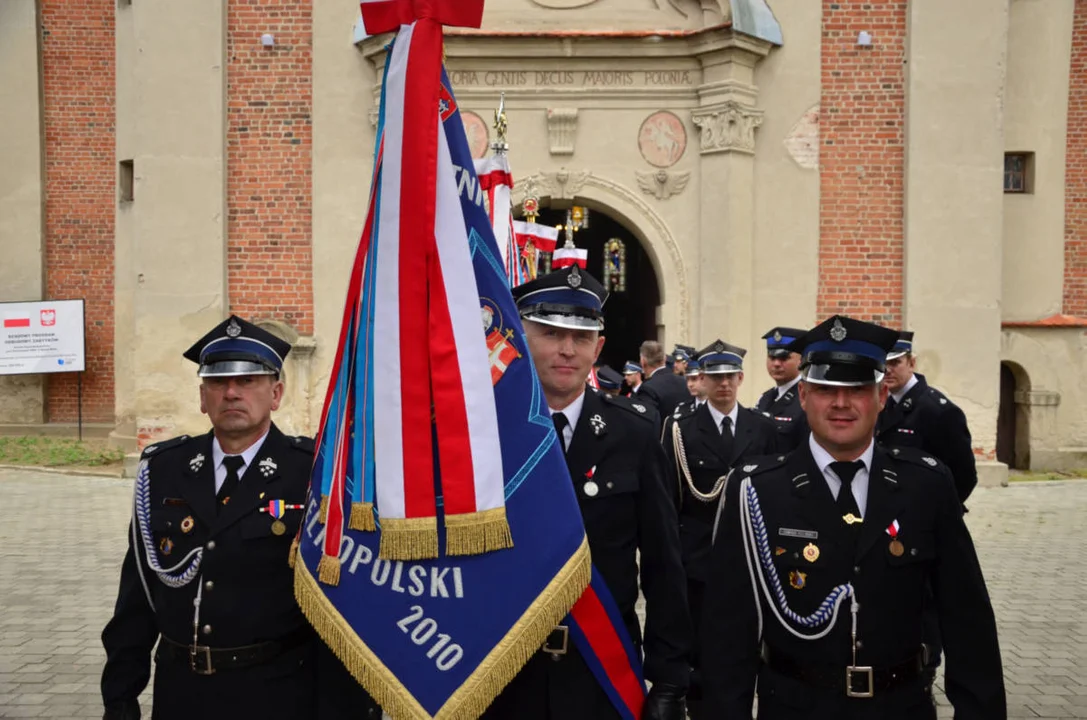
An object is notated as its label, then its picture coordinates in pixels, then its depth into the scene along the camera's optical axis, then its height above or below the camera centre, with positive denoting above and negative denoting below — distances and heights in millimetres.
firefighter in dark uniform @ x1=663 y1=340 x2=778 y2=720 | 5840 -710
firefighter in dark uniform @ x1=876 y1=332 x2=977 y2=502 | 6000 -553
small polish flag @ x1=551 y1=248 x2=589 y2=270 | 10672 +721
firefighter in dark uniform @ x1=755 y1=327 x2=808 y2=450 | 6133 -469
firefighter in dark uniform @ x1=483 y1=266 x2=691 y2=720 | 3283 -513
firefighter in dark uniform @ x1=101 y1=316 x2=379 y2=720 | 3207 -781
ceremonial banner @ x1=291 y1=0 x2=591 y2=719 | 2781 -375
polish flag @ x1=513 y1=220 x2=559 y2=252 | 11016 +960
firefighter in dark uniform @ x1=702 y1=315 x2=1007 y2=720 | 2934 -727
